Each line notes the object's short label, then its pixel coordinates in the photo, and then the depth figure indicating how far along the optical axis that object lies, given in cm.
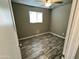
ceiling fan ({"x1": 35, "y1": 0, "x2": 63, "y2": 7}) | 209
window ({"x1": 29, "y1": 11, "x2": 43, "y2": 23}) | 320
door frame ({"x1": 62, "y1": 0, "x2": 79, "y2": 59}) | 43
